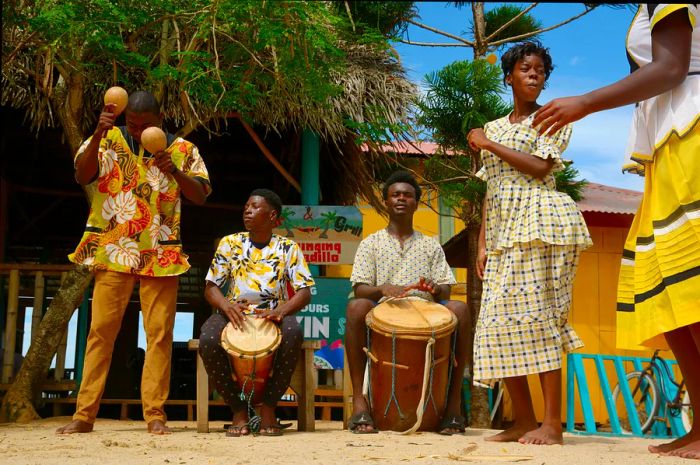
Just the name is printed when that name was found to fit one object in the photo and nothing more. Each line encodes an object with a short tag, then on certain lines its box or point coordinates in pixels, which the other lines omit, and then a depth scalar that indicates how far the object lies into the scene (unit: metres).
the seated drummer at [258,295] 4.30
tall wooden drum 4.32
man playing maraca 4.20
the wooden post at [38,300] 6.69
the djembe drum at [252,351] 4.20
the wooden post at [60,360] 6.74
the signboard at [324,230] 8.41
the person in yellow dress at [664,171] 2.59
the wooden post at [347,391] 4.87
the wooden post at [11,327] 6.57
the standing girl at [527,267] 3.55
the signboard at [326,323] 7.82
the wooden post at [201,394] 4.41
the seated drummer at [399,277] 4.53
